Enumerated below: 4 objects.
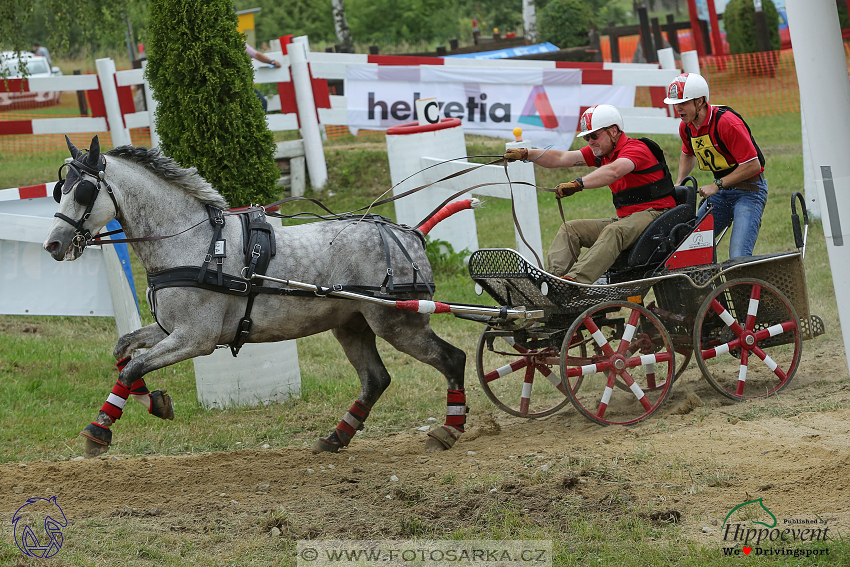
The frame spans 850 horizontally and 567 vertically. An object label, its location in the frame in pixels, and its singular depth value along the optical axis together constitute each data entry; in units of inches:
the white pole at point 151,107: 1029.8
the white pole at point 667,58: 1100.5
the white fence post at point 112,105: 1030.4
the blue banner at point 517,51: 1601.9
